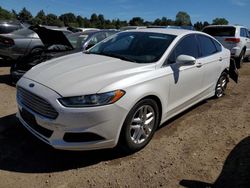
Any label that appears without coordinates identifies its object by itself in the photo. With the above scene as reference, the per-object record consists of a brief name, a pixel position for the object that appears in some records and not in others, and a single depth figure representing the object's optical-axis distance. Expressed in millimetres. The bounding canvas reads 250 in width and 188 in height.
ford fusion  2174
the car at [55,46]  4624
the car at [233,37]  7203
